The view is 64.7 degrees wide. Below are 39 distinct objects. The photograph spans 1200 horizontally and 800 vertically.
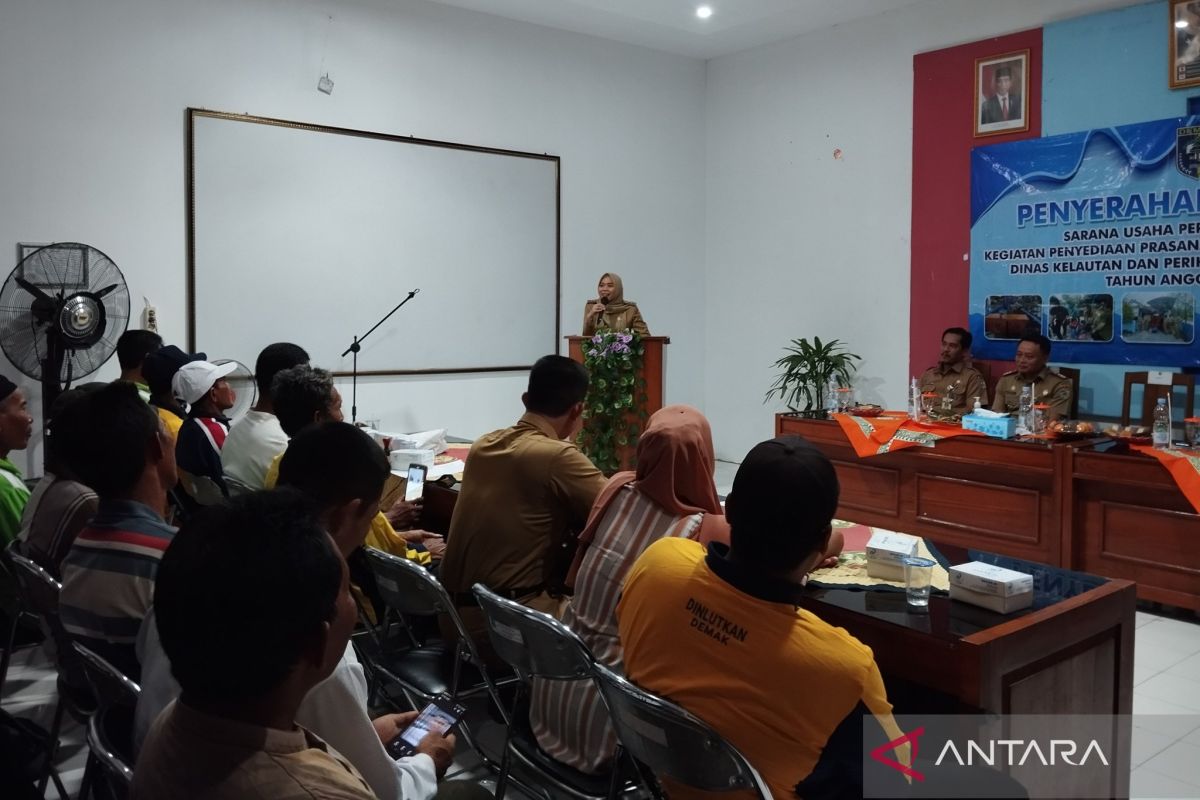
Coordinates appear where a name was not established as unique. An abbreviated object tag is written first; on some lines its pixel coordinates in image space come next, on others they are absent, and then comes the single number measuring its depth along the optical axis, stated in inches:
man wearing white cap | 138.8
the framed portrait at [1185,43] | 211.0
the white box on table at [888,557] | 82.1
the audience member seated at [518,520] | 99.9
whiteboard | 233.8
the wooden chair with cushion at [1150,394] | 213.9
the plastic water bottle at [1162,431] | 164.3
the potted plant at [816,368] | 283.7
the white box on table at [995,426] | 185.5
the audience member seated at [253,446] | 132.6
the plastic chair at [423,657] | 89.0
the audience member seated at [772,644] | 55.1
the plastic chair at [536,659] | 75.8
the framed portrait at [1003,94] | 244.2
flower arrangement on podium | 241.8
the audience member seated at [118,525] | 70.1
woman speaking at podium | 278.8
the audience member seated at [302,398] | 120.7
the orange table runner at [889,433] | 197.9
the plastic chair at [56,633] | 83.7
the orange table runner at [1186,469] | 154.7
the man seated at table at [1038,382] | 219.6
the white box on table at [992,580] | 74.1
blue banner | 217.3
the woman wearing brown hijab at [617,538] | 81.1
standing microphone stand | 247.6
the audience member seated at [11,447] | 112.0
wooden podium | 251.4
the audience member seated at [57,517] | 94.2
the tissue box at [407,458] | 150.2
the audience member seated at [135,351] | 181.6
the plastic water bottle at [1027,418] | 190.2
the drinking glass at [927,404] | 213.2
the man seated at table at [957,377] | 244.2
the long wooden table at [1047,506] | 162.2
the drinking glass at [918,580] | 76.4
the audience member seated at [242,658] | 39.9
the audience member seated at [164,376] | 158.7
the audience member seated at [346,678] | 54.5
